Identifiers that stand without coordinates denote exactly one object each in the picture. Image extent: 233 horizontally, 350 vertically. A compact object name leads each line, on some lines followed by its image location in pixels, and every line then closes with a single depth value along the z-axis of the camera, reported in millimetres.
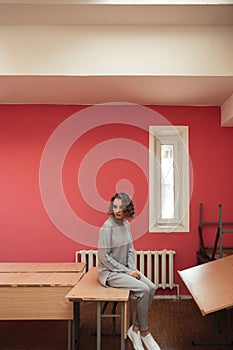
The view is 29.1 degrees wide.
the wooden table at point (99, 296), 3617
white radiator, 5906
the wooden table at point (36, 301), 3945
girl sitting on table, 3986
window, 6066
